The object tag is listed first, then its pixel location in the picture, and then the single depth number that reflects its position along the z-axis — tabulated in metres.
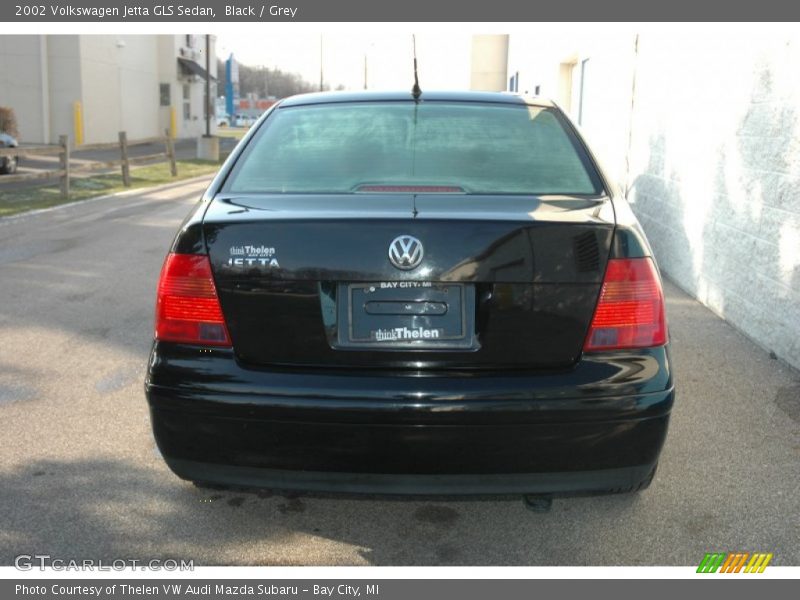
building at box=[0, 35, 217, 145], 31.66
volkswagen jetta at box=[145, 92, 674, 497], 2.62
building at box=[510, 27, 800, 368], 5.36
